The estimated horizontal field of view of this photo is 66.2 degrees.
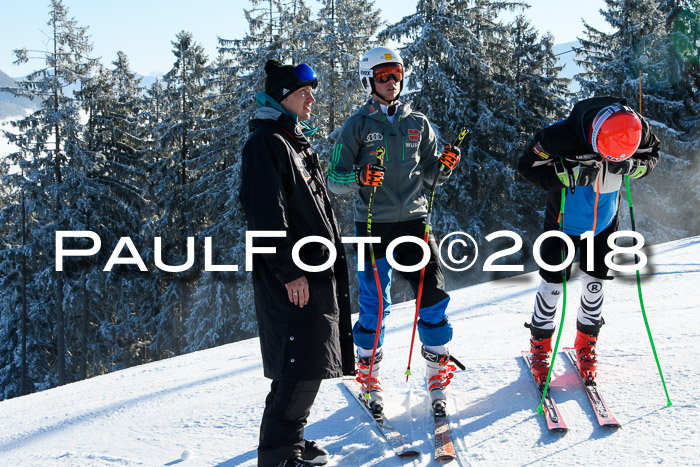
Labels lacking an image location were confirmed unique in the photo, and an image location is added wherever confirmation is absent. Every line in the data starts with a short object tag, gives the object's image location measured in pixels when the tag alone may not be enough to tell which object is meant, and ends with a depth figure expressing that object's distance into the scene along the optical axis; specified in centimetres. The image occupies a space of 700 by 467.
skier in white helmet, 331
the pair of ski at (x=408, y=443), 278
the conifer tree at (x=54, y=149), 2112
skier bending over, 296
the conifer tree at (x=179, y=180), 2380
